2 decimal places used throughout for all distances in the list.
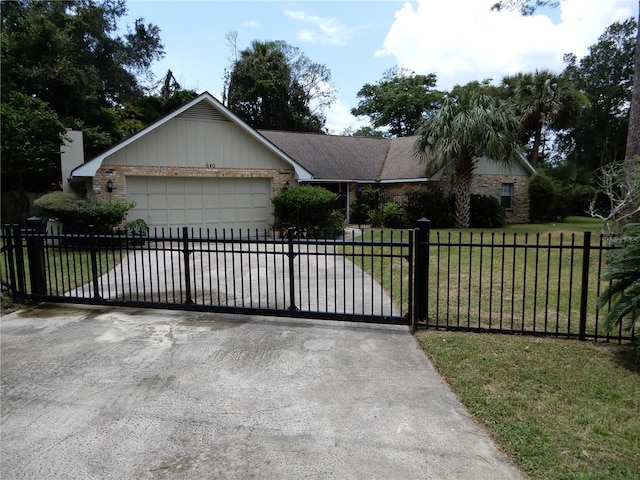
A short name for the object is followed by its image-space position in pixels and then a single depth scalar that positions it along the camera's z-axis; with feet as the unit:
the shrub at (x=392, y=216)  61.57
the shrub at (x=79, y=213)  42.19
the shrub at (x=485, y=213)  65.67
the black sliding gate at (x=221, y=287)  19.61
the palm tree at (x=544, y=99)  85.56
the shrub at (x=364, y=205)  69.36
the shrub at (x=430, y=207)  62.80
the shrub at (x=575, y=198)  77.61
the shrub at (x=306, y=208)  50.70
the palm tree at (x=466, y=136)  57.16
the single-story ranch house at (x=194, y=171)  48.32
